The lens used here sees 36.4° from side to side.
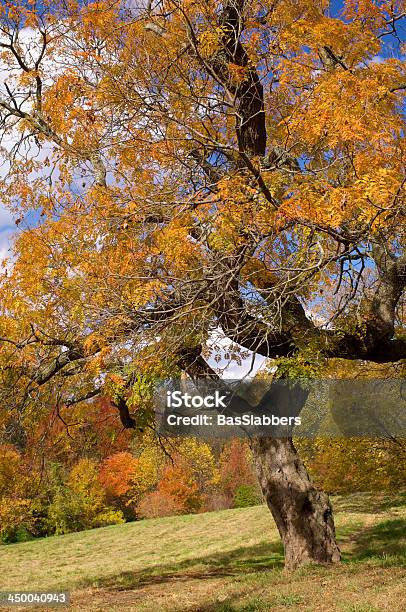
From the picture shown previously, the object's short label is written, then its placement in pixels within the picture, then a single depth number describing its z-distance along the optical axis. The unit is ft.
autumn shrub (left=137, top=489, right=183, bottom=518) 123.03
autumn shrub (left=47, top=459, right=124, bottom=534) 105.40
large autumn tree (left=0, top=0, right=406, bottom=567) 26.30
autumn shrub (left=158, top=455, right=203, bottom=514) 116.06
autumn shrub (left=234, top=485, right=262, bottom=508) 132.70
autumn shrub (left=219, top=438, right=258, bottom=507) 146.20
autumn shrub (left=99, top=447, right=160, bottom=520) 110.32
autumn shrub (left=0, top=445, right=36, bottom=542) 78.94
